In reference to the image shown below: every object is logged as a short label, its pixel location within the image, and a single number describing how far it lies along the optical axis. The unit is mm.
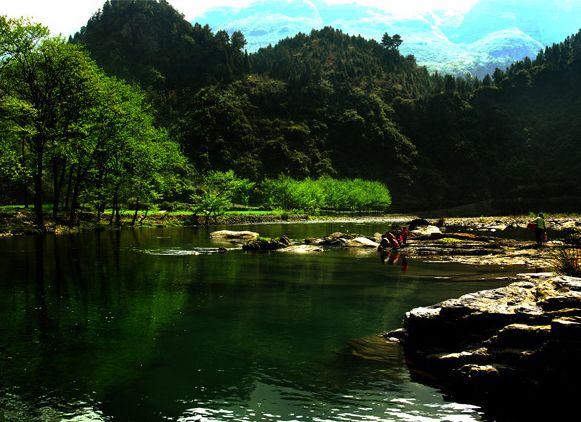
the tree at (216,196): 98938
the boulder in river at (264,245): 50938
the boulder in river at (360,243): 54844
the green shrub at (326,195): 145500
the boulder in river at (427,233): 56397
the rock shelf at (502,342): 12344
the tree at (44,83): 61969
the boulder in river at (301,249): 49450
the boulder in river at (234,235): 63188
